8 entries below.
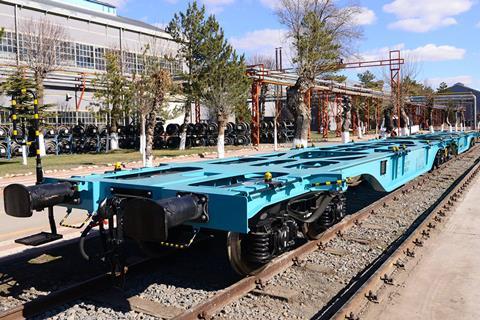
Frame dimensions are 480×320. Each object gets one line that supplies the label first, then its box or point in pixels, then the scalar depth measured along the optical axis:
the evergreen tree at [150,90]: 18.09
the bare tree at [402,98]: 39.23
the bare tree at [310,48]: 24.83
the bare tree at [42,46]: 26.88
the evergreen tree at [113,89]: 26.52
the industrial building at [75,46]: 29.41
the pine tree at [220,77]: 24.25
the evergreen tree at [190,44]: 27.44
